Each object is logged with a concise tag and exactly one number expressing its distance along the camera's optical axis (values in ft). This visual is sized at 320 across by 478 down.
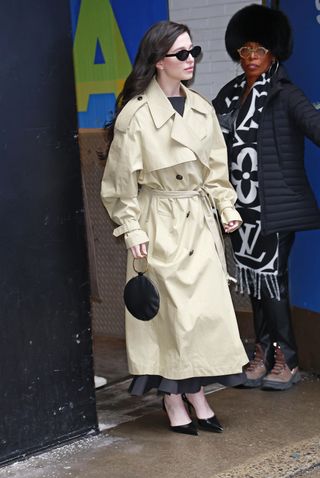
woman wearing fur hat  27.82
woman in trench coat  24.54
